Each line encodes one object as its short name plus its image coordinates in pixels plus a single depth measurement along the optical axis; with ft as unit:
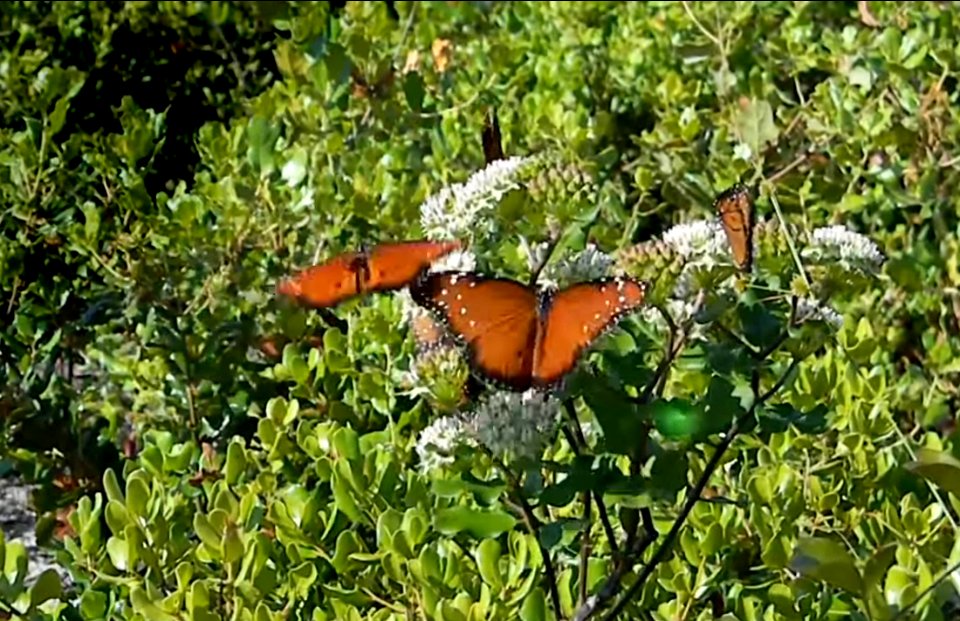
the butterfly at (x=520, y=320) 5.72
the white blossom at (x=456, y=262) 5.87
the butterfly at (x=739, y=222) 5.93
